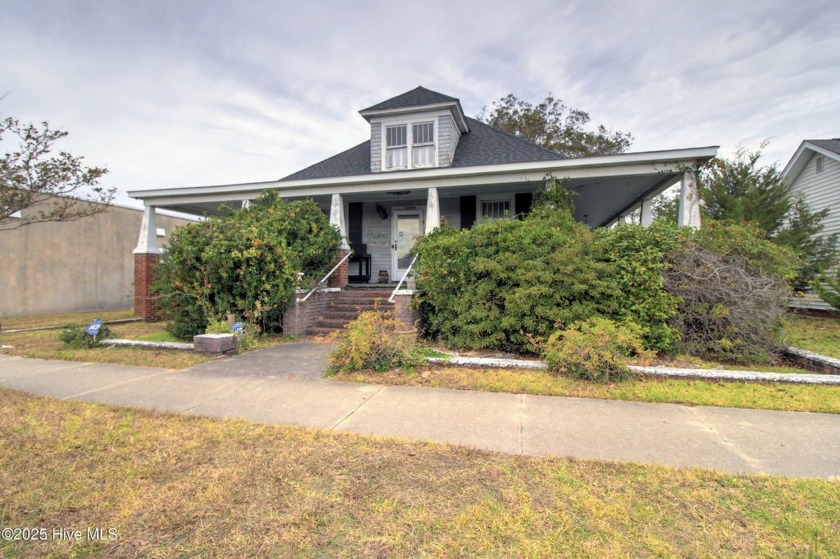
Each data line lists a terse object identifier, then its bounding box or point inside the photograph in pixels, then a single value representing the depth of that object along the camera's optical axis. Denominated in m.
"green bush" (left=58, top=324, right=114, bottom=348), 7.27
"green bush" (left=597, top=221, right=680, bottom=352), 5.98
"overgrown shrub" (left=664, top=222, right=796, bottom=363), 5.95
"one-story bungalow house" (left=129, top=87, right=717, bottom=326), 9.84
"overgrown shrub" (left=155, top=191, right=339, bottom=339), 7.55
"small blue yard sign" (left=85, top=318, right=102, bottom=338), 7.19
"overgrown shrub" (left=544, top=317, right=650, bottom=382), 4.89
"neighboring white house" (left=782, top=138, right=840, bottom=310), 12.70
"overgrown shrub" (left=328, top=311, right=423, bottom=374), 5.38
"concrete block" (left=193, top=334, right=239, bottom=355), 6.45
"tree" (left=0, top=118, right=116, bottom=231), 8.11
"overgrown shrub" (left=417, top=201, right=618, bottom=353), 5.91
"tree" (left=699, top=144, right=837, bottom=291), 12.07
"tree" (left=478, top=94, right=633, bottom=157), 23.45
